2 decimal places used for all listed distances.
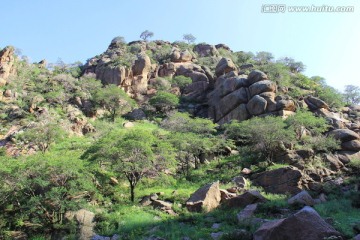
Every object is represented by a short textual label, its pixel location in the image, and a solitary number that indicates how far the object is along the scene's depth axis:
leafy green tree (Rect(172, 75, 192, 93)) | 68.88
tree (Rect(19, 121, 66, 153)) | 36.34
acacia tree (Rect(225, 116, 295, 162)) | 34.28
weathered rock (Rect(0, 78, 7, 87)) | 53.68
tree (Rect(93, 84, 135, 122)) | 56.59
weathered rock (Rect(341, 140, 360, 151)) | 35.94
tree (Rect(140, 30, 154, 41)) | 110.69
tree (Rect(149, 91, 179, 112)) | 60.06
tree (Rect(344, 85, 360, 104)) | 82.88
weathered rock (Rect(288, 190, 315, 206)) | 18.92
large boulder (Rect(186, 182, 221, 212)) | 20.48
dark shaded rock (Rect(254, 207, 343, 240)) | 9.48
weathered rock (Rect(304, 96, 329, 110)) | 50.66
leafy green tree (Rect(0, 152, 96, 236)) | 18.55
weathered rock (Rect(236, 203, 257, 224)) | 15.80
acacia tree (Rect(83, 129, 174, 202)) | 23.83
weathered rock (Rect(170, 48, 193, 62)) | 78.75
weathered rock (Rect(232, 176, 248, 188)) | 27.23
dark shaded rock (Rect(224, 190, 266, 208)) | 20.16
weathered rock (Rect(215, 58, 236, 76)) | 66.12
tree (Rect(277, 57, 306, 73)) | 80.50
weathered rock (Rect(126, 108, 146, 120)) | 58.00
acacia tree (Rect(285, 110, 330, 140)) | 39.50
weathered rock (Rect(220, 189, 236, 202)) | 22.30
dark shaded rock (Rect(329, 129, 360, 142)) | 37.22
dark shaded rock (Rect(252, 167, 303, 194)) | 27.08
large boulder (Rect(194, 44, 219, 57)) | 90.62
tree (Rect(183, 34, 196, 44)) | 111.44
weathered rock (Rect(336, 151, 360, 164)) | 34.38
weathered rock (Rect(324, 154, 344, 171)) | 32.87
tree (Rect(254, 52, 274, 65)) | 84.52
